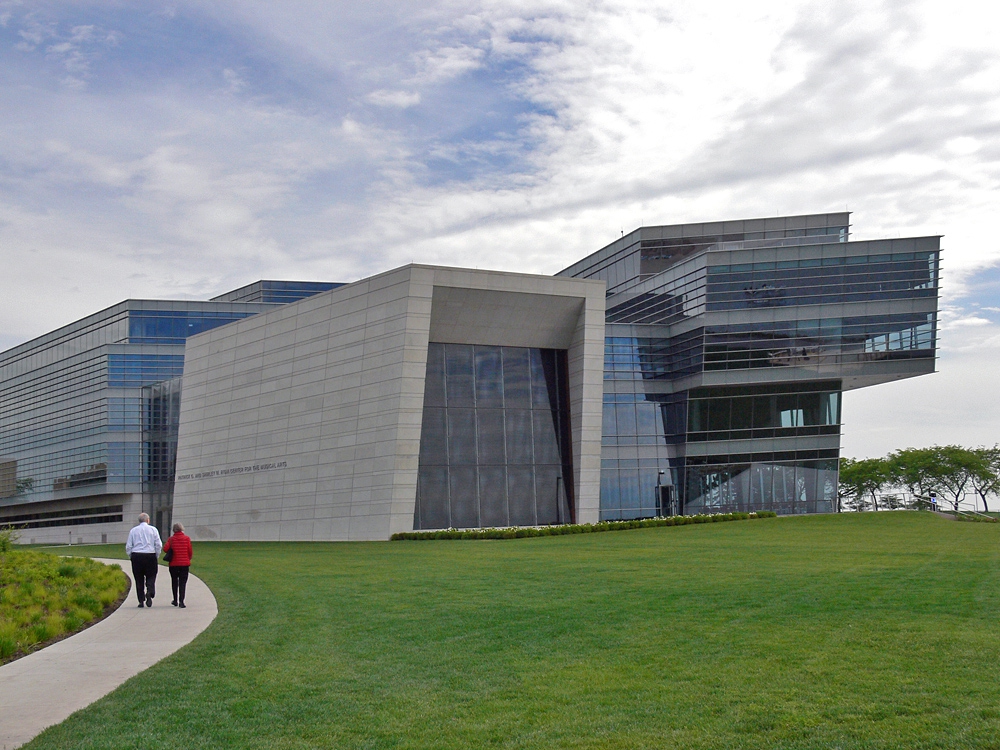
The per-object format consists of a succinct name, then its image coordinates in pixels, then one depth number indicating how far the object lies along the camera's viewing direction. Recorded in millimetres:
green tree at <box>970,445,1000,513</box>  78438
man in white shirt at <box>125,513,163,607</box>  19188
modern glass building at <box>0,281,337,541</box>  78688
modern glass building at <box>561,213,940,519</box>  53469
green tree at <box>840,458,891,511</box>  85438
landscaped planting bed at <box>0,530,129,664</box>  14914
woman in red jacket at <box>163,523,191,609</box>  18656
